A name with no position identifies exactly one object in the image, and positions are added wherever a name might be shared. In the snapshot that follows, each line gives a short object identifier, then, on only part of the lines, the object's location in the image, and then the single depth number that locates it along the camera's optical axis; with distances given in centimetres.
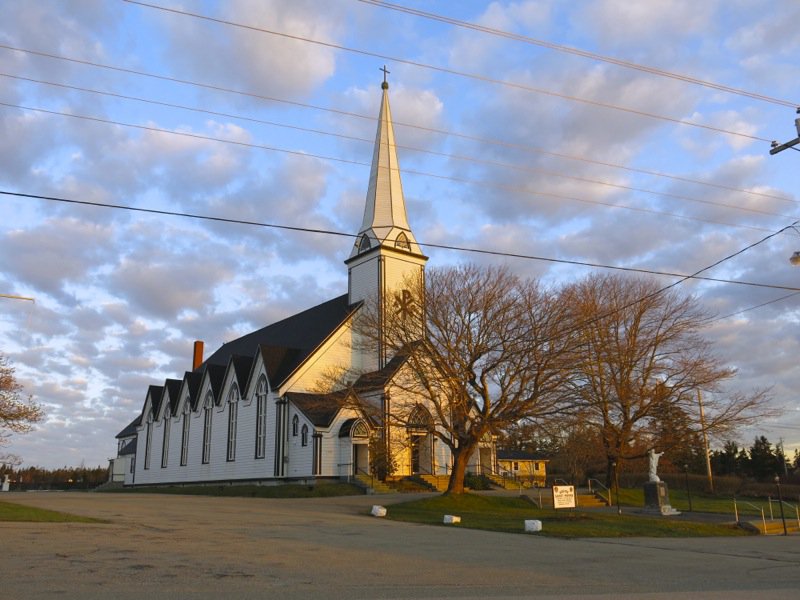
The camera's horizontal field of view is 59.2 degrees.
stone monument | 2745
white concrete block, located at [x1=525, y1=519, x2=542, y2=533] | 2009
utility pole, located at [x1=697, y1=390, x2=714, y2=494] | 3491
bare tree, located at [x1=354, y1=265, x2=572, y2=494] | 2769
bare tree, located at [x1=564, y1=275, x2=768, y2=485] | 3469
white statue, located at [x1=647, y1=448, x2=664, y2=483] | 2897
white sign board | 2459
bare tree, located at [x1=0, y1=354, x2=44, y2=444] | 2725
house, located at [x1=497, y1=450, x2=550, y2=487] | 6656
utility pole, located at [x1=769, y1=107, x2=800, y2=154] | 1476
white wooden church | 4134
